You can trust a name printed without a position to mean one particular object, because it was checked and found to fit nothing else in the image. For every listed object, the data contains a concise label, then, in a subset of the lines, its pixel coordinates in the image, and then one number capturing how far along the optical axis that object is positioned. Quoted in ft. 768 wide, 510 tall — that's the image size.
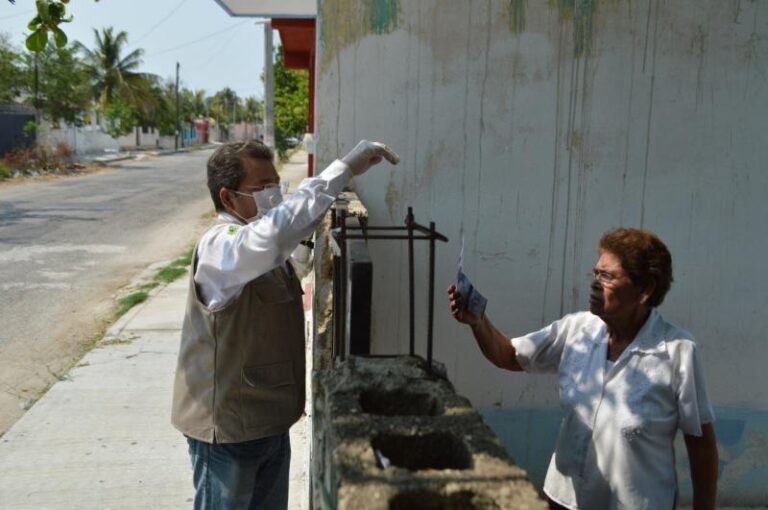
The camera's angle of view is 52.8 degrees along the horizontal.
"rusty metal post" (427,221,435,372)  7.57
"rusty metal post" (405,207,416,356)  7.80
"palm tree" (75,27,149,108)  152.66
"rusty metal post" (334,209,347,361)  7.68
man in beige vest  7.26
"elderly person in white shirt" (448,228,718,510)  7.23
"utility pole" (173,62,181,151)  175.73
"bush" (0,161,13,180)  79.20
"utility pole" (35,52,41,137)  100.56
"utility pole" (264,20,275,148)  41.39
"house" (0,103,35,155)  96.78
